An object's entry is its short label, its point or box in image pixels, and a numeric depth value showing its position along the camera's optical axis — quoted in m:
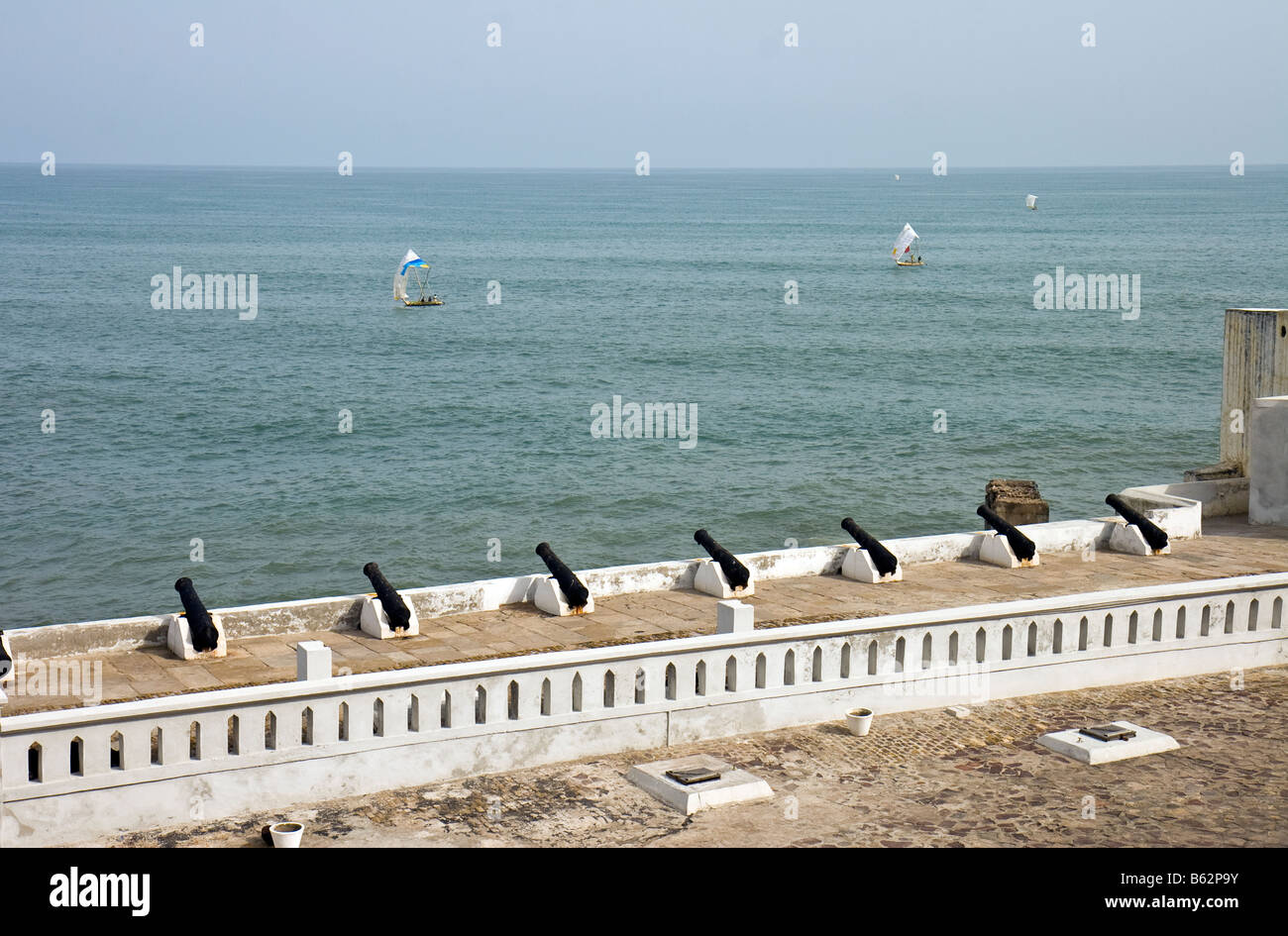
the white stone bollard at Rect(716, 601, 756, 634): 15.49
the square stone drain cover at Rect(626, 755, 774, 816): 13.67
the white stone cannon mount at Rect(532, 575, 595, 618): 17.42
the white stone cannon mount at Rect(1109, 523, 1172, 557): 20.86
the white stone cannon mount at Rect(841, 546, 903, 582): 19.02
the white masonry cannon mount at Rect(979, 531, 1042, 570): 20.00
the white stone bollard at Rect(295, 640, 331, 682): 13.68
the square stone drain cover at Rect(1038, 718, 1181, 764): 14.99
